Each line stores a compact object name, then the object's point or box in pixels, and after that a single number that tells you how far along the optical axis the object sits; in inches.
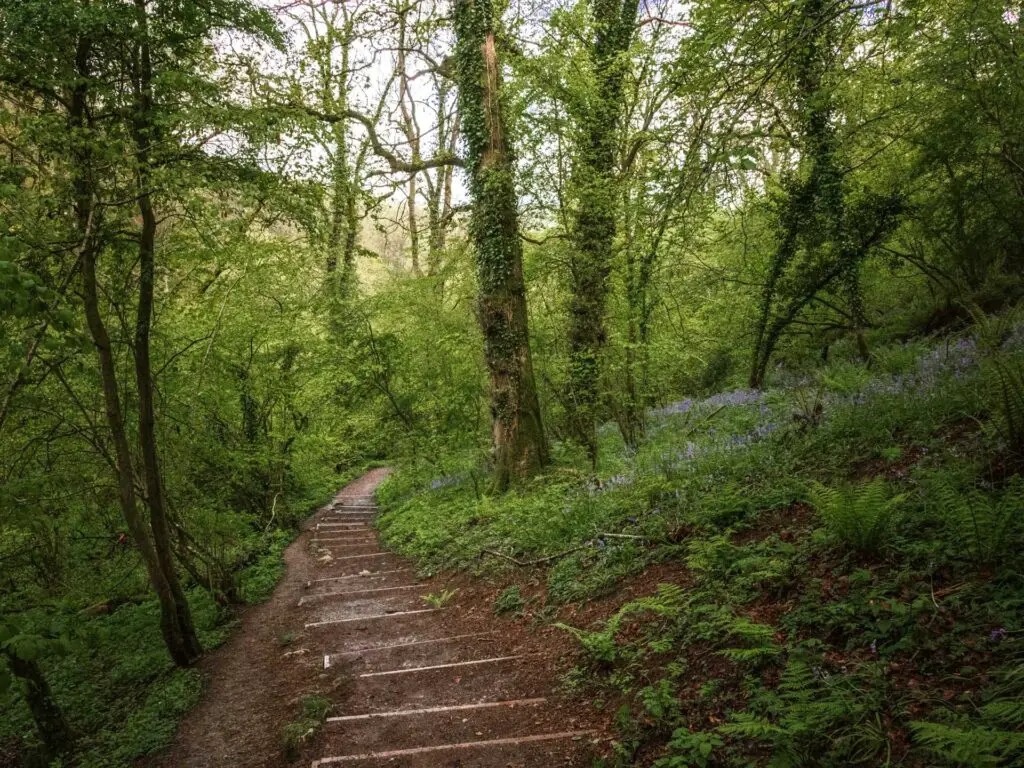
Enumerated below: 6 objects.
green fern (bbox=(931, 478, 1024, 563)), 112.1
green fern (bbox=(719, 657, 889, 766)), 89.4
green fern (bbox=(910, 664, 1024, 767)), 70.6
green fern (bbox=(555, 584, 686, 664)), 152.0
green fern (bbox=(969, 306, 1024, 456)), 135.8
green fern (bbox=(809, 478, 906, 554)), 129.6
